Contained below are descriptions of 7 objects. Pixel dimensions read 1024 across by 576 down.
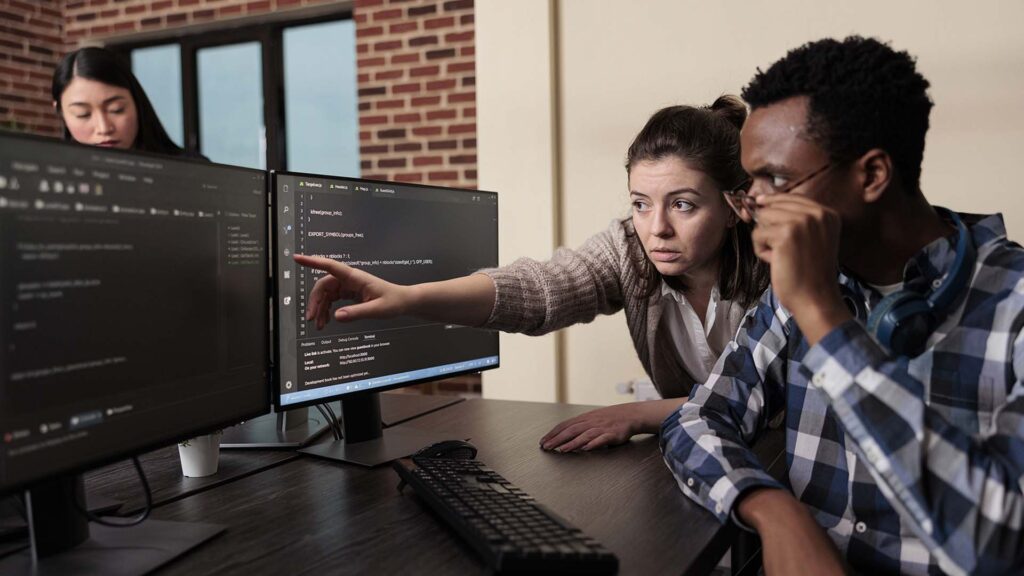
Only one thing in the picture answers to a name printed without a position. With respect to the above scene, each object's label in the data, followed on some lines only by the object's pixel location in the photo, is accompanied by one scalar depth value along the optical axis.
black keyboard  0.84
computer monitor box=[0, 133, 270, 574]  0.78
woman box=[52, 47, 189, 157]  2.48
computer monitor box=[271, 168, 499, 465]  1.23
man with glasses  0.87
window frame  4.43
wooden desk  0.91
